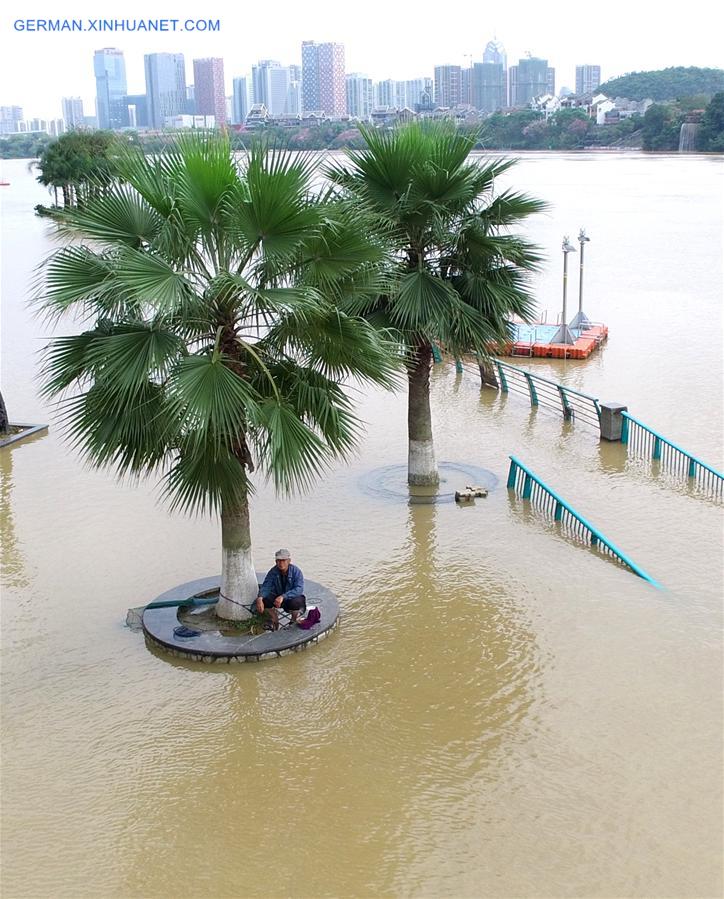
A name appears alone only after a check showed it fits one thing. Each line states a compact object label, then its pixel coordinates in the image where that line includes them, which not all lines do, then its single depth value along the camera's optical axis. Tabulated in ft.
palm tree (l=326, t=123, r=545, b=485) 44.37
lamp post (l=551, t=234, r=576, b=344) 86.33
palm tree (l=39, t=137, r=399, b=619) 31.04
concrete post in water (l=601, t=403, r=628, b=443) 58.59
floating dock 84.64
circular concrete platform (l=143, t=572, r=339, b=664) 34.24
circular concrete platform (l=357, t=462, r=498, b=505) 50.80
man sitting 35.12
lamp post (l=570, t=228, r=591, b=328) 92.79
